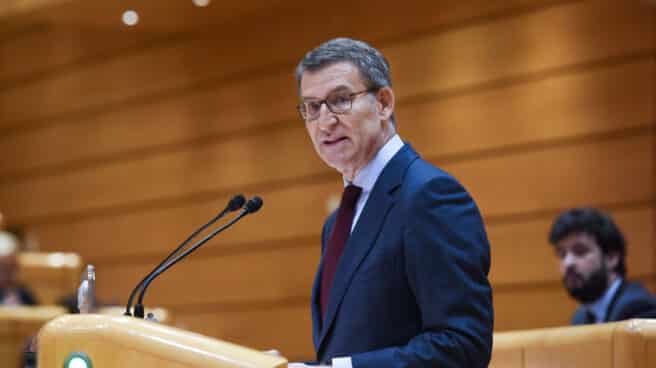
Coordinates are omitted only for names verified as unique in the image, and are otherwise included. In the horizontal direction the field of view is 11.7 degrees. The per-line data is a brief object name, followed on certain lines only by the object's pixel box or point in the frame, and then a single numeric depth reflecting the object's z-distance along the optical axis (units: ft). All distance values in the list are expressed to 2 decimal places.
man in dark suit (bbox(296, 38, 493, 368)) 18.41
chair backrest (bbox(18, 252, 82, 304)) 40.97
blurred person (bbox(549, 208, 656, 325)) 23.70
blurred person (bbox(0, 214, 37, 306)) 36.11
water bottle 18.91
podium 17.89
